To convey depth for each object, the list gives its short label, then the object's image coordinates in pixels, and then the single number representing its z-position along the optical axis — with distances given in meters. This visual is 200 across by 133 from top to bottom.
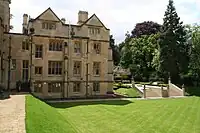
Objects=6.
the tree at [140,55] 59.54
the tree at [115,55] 77.19
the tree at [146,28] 78.25
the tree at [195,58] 46.97
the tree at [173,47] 45.41
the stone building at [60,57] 32.41
